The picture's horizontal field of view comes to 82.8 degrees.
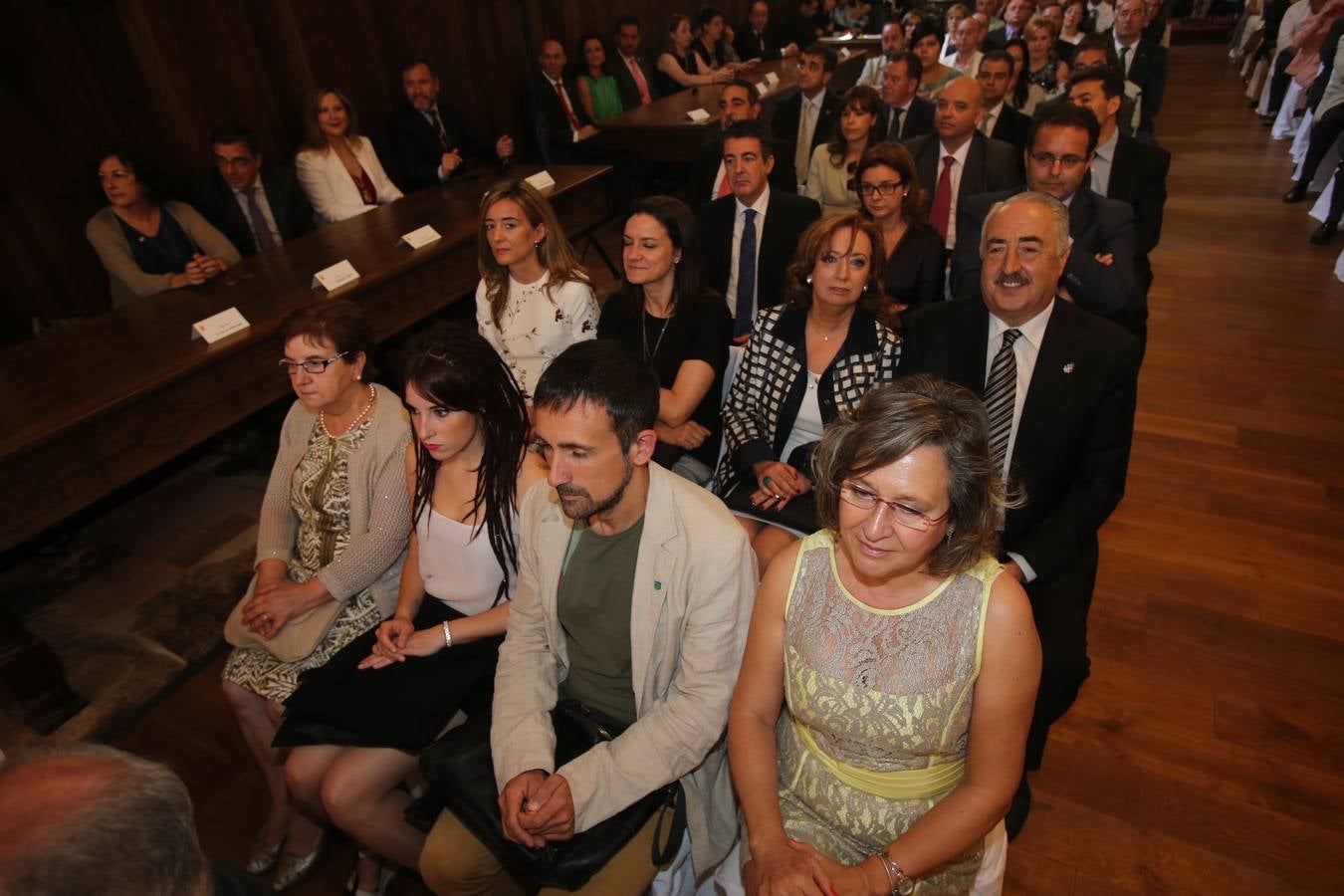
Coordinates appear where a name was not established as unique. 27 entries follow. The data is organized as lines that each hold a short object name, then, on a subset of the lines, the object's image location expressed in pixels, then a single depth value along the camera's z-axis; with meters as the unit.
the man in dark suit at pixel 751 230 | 3.22
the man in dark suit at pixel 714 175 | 4.12
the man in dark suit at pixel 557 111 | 6.34
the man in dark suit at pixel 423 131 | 5.30
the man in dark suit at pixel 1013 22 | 6.75
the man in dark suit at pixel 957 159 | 3.48
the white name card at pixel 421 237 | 3.64
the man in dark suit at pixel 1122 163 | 3.40
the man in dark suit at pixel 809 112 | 4.71
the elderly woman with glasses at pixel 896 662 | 1.28
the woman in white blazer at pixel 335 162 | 4.51
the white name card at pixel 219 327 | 2.79
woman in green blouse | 6.89
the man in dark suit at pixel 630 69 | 7.46
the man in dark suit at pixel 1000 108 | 4.36
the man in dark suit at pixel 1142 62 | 5.79
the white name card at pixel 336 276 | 3.24
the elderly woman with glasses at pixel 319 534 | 1.99
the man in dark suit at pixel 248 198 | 4.04
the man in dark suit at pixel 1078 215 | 2.59
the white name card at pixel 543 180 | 4.37
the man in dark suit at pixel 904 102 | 4.34
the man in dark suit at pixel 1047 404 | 1.92
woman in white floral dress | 2.76
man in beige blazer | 1.50
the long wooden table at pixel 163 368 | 2.32
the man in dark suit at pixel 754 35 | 9.51
